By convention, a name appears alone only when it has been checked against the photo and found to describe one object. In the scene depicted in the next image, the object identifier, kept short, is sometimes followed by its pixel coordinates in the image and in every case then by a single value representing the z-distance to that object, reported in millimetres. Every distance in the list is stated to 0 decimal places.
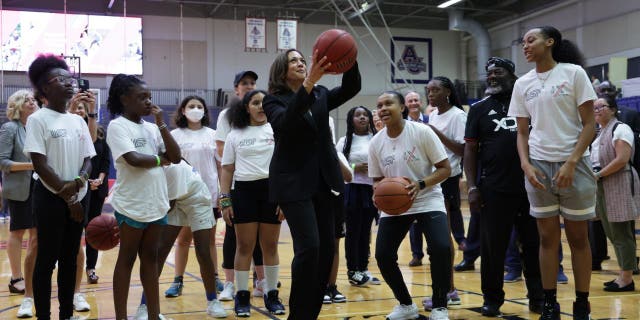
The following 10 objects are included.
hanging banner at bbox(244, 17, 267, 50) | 22156
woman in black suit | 3580
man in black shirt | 4863
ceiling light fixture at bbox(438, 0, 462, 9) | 24383
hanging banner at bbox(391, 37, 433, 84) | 28406
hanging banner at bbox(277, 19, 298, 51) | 22000
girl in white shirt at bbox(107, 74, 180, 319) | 4215
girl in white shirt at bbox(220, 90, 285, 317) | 5211
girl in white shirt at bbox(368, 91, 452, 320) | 4617
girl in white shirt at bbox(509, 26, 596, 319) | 4152
